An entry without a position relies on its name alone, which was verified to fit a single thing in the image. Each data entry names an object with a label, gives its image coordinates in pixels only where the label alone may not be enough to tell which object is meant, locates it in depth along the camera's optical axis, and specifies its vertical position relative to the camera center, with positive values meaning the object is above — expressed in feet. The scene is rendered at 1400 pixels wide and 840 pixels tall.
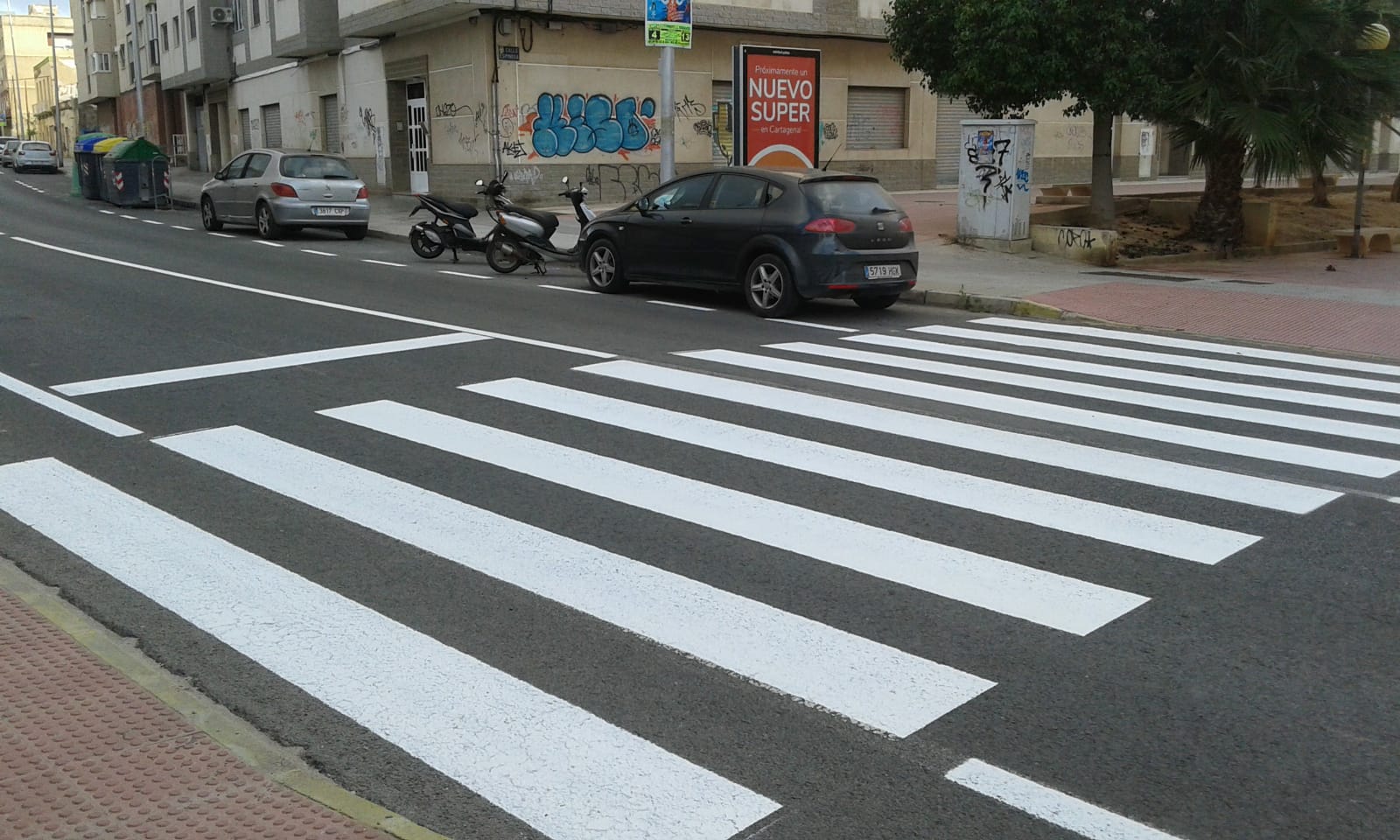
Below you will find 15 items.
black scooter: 57.52 -1.71
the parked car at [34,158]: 186.80 +5.00
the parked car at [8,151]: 201.27 +6.61
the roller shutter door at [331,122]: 120.78 +6.59
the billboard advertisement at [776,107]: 64.39 +4.22
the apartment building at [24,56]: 376.89 +42.56
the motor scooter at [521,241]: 54.70 -2.33
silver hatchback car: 70.64 -0.22
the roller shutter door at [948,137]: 119.26 +4.60
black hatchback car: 41.29 -1.78
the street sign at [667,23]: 59.00 +7.84
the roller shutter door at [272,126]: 138.21 +7.15
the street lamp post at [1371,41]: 58.18 +6.59
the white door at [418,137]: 103.35 +4.30
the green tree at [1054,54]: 59.21 +6.32
